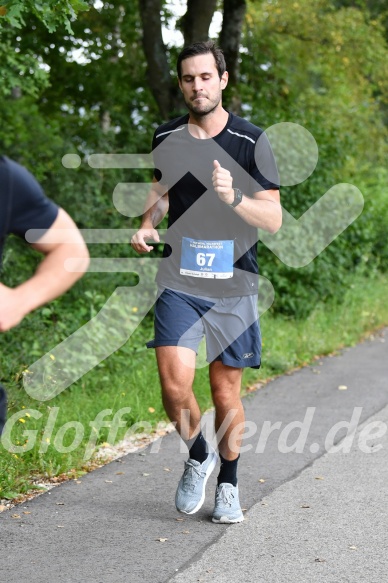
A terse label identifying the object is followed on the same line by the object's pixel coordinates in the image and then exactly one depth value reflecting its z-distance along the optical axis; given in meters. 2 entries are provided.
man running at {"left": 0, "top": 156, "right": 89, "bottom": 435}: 2.92
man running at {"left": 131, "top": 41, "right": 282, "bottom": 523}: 4.98
